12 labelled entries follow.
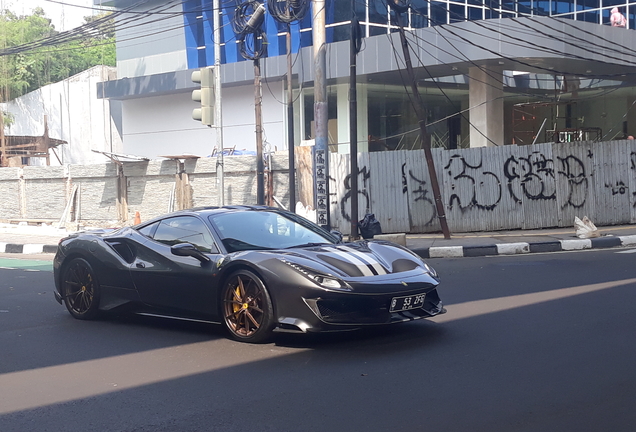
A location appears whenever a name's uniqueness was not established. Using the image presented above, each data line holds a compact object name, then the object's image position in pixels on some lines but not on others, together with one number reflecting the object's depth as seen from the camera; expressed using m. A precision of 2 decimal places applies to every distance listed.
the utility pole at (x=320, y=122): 14.76
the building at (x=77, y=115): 42.59
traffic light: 16.19
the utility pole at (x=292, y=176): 18.44
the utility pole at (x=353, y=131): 15.03
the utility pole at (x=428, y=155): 15.38
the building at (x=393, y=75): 23.50
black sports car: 6.05
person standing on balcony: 27.31
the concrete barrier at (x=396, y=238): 14.37
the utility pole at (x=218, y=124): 18.42
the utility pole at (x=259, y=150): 18.56
